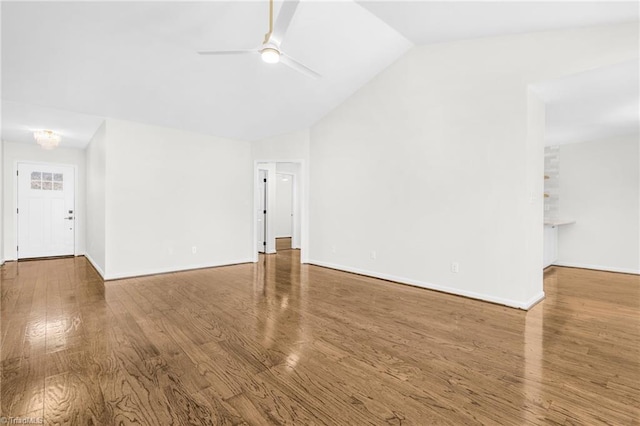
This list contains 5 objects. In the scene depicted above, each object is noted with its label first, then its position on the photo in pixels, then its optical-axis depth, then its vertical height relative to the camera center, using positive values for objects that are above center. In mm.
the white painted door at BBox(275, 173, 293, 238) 10329 +134
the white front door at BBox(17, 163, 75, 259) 6422 -42
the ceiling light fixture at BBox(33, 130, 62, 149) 5105 +1189
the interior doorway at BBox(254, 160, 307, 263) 6270 +82
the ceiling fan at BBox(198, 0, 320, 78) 2109 +1354
